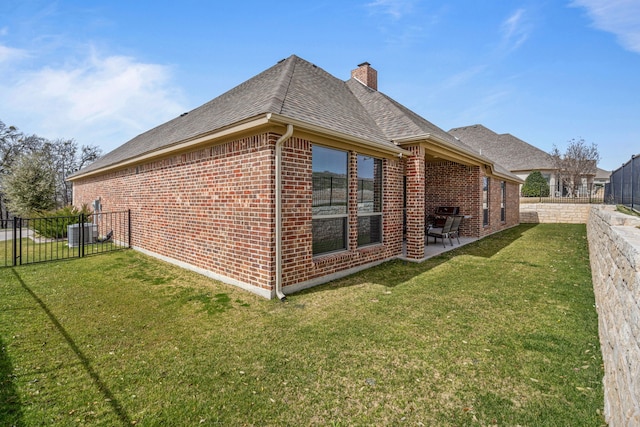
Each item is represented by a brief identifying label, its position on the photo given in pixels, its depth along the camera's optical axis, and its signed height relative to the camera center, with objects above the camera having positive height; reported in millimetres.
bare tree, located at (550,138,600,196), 25984 +3695
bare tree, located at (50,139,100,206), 33031 +5605
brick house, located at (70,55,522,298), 5125 +481
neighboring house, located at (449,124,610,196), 26969 +4936
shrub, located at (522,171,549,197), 23891 +1535
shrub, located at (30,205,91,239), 12498 -756
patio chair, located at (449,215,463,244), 10038 -743
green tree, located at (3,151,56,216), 17766 +1175
